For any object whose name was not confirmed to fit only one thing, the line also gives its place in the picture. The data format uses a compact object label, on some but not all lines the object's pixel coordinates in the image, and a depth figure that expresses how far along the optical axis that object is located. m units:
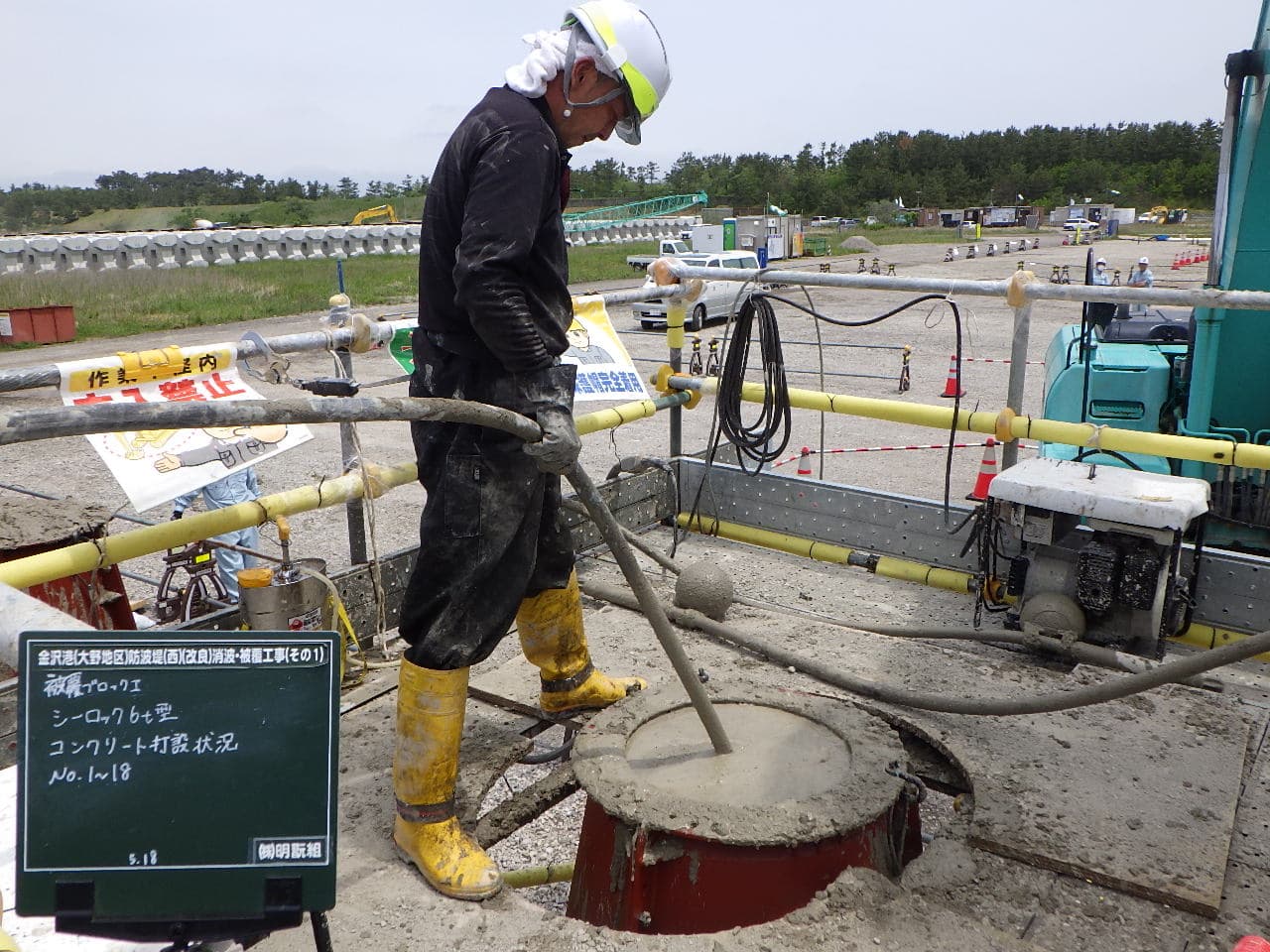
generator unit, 4.02
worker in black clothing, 2.72
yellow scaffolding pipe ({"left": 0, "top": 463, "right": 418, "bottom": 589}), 2.88
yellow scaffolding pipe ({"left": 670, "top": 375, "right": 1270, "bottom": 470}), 4.03
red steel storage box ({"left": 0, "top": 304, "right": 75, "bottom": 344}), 20.47
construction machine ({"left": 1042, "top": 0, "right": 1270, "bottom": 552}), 4.74
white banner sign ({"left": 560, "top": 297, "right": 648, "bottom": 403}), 5.01
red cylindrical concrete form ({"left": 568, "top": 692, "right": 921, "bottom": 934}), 2.69
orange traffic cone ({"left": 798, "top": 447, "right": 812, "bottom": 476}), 7.56
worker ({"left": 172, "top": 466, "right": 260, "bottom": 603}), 5.46
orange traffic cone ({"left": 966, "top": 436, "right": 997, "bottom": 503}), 7.48
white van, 20.11
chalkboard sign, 1.59
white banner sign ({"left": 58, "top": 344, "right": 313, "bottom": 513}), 3.30
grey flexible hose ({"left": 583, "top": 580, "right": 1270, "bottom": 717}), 2.69
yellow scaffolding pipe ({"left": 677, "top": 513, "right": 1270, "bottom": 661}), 4.28
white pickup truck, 34.28
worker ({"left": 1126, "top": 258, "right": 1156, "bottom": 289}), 12.16
